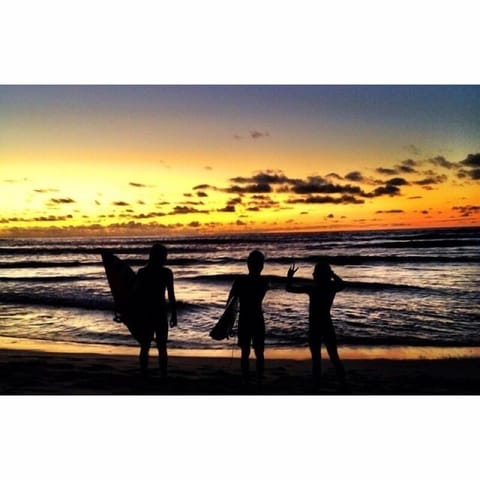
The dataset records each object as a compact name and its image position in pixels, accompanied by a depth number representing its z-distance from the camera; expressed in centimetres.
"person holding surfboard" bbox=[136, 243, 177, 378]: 743
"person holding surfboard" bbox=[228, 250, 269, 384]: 737
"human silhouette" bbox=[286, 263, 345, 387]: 739
